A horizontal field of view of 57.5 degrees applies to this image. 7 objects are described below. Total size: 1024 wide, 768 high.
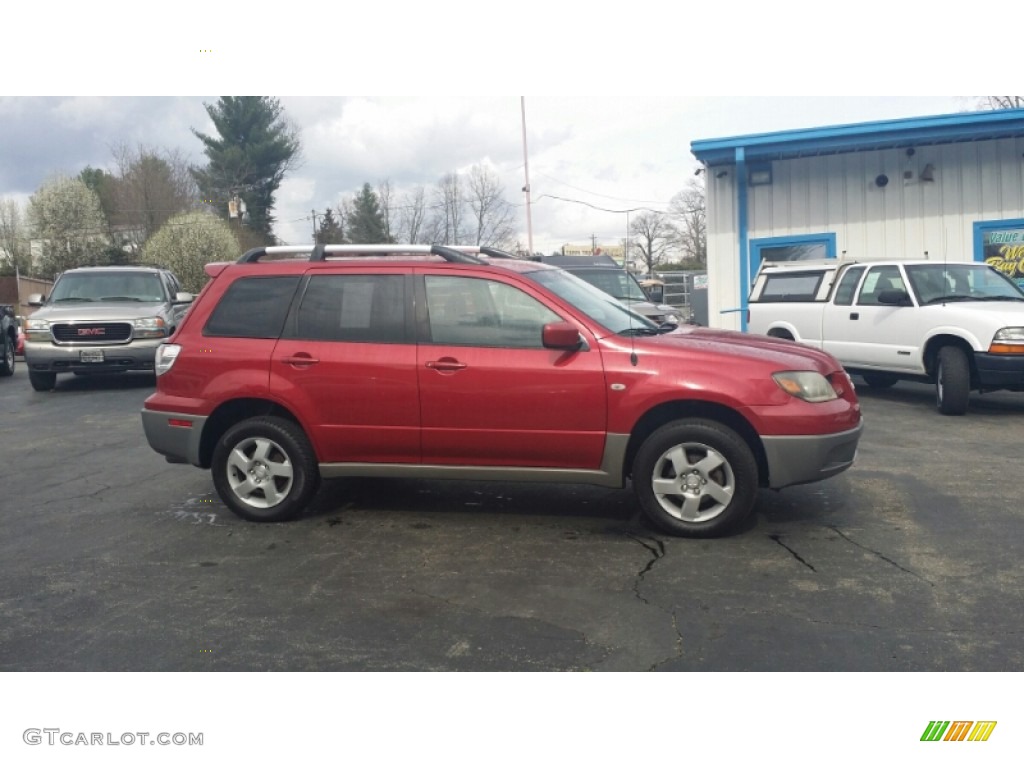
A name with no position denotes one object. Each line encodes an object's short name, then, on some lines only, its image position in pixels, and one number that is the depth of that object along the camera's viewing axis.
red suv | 5.63
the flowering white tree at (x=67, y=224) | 45.88
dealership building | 16.06
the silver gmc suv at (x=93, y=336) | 13.60
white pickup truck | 9.99
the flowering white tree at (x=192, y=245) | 29.48
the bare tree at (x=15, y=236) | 51.19
